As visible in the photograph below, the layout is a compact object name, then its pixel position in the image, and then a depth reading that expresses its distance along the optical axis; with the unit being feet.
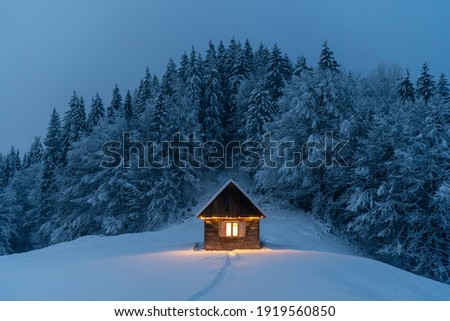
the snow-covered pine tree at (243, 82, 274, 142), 156.15
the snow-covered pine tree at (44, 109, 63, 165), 183.65
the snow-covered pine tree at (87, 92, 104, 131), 196.75
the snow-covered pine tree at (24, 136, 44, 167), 239.30
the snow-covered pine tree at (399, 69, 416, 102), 166.71
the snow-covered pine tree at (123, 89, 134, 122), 196.24
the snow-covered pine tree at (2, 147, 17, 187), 247.66
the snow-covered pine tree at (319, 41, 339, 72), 157.38
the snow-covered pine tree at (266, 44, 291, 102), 172.55
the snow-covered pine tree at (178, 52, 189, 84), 187.72
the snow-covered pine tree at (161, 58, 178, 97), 186.52
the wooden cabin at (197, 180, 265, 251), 87.10
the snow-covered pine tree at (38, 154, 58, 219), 170.40
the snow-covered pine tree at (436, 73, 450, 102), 173.99
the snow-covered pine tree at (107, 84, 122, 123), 210.14
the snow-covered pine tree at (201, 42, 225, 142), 171.53
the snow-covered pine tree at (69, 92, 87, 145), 182.09
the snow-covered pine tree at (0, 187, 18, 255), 159.94
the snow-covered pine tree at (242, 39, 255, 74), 190.84
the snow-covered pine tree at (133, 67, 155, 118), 186.05
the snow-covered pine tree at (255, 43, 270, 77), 192.85
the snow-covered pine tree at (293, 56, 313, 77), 162.58
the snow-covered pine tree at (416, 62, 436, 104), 164.86
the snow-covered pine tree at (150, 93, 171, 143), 149.89
